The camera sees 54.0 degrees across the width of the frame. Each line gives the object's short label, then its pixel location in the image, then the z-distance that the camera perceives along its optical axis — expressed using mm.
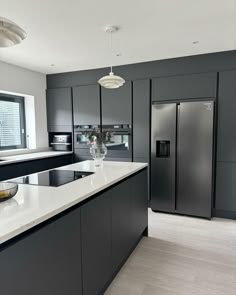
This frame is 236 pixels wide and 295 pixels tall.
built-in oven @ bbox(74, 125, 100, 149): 4466
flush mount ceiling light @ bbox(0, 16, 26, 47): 1338
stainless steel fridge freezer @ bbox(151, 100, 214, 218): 3436
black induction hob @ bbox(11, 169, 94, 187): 2021
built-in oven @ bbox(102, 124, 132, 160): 4133
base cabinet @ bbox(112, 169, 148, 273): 2119
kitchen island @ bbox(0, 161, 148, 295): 1126
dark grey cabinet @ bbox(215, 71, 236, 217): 3410
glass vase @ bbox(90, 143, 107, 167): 2834
